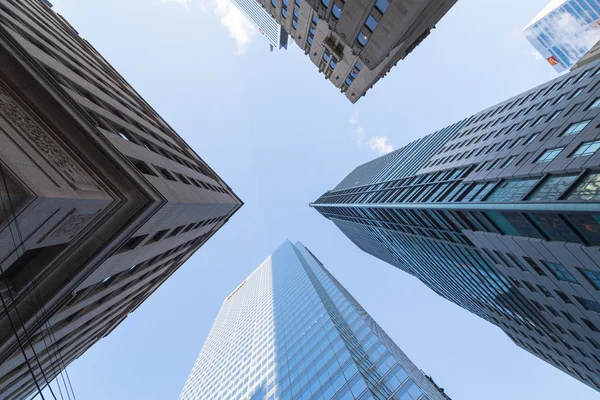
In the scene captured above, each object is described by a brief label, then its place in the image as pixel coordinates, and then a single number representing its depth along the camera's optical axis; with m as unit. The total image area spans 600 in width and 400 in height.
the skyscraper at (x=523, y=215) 24.52
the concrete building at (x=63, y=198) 10.83
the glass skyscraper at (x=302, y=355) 29.34
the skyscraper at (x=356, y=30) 24.55
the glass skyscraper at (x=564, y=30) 103.38
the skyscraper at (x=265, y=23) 107.61
